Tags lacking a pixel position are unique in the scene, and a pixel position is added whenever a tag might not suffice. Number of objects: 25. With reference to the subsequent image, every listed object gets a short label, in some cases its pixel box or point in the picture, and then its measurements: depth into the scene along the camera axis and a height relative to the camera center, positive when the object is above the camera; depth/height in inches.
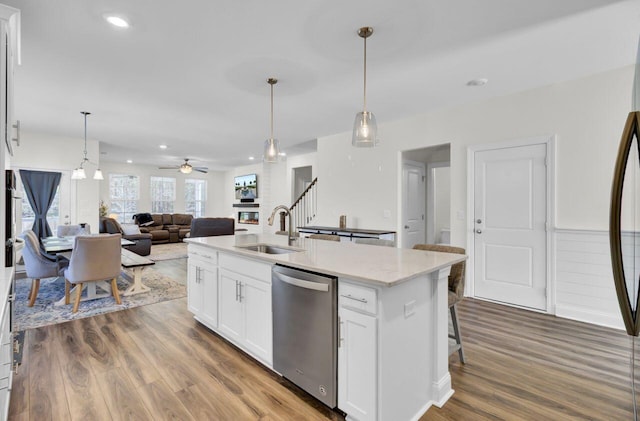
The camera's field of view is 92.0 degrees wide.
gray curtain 229.1 +13.1
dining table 151.8 -18.8
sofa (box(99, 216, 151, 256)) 274.2 -23.0
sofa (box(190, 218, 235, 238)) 268.7 -14.7
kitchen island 62.7 -26.1
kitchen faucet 111.4 -4.5
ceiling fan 294.5 +40.3
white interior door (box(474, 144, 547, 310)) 140.1 -6.9
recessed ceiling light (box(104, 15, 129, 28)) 88.3 +55.2
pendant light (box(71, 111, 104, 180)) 181.9 +25.5
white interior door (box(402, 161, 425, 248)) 201.3 +5.3
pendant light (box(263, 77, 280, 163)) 132.4 +26.2
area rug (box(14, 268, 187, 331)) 132.6 -45.6
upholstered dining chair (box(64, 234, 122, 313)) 138.9 -23.6
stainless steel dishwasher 69.8 -29.3
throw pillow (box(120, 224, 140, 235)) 289.9 -18.0
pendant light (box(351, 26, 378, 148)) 98.7 +26.0
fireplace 403.6 -10.2
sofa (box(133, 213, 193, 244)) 367.6 -19.5
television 408.5 +33.1
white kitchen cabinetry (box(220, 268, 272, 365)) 89.3 -32.2
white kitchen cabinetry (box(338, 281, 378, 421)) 62.7 -29.9
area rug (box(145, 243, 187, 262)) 274.8 -41.4
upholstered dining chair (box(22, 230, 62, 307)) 144.1 -26.1
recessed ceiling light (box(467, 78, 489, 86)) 131.1 +55.3
